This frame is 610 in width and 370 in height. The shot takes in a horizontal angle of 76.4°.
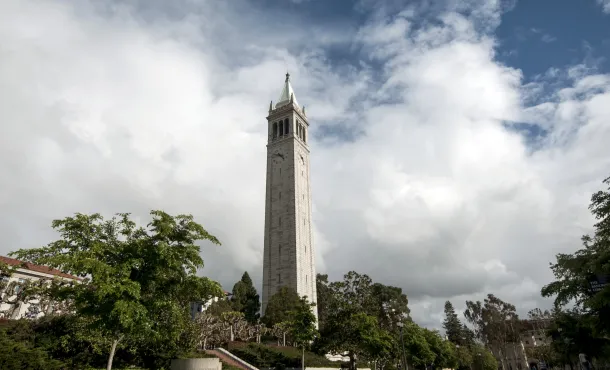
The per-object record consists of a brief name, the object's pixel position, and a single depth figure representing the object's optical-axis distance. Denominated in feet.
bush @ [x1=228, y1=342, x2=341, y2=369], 124.36
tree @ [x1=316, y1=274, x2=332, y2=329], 223.06
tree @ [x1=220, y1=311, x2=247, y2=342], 143.84
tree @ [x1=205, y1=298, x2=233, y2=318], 165.78
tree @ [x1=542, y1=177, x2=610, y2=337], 51.72
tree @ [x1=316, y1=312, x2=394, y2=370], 121.60
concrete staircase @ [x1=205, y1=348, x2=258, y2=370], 110.33
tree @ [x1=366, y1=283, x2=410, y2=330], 200.31
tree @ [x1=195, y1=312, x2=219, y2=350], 123.44
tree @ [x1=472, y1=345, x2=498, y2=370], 242.58
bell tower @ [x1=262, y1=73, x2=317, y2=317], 213.25
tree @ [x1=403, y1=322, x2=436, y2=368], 163.54
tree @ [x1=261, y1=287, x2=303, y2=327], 164.96
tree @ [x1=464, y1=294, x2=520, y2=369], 237.25
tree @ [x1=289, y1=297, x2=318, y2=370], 114.32
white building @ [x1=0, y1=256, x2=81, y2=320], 112.16
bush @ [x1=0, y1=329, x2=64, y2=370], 61.36
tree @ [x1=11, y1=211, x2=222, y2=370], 50.47
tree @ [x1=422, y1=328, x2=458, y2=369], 189.47
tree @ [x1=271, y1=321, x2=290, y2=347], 153.58
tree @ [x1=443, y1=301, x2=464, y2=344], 324.64
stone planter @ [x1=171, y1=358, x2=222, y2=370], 88.79
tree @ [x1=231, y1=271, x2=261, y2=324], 202.78
